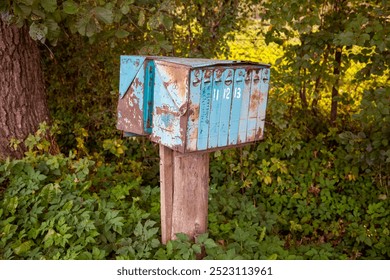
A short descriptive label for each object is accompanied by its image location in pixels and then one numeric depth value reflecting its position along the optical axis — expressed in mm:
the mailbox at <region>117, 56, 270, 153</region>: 2314
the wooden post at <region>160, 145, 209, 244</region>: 2670
